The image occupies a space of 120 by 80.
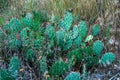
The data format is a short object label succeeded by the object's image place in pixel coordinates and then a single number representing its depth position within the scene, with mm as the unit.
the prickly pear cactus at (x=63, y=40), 1452
